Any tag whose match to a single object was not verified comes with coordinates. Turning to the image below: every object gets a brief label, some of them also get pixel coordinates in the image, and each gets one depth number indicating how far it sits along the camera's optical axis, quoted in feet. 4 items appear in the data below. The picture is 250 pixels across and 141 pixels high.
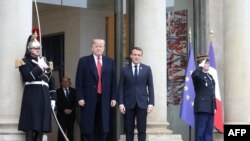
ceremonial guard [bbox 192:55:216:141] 32.27
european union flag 36.14
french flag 37.11
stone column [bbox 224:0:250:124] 39.42
